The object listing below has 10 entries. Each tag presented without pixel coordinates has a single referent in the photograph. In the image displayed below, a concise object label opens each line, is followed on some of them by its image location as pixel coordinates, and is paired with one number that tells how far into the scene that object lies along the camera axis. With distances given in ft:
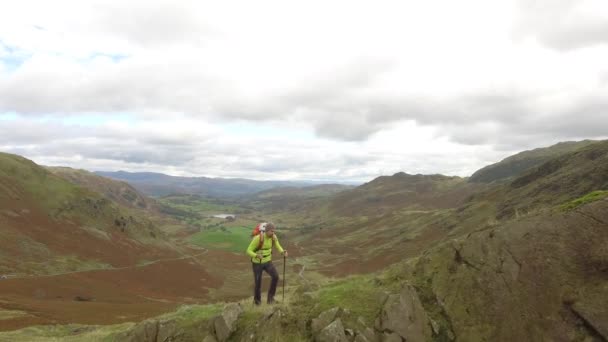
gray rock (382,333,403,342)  40.52
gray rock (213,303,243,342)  46.88
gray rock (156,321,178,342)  50.62
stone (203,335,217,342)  47.06
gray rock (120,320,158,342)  52.03
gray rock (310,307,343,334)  42.96
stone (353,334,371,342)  40.32
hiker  49.50
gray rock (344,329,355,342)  40.93
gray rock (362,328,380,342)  41.01
